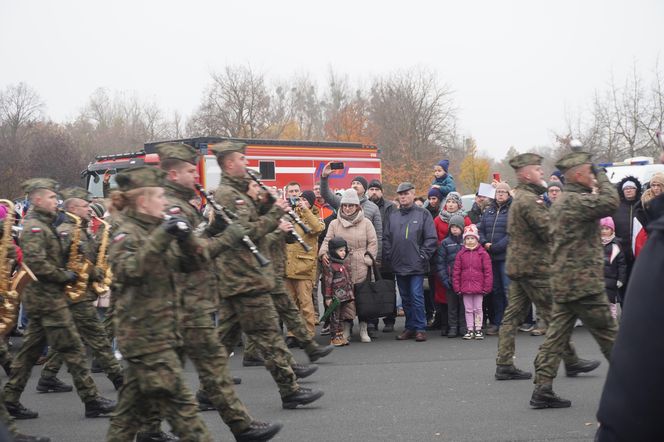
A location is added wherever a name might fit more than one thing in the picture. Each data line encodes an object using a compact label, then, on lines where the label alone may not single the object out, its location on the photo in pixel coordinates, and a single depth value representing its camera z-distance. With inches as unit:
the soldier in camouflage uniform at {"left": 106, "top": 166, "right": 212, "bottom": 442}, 186.7
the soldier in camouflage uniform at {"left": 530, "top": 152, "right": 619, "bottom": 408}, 259.0
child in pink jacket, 431.5
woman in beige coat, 436.8
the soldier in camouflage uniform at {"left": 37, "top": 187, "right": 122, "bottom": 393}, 302.0
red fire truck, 736.3
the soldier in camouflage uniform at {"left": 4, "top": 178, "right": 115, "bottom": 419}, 273.1
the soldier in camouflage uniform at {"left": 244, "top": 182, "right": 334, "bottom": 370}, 335.0
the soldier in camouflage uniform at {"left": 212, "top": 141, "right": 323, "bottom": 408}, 272.2
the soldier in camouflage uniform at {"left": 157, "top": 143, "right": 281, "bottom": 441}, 224.5
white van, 653.9
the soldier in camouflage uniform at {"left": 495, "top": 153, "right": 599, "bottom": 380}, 301.0
